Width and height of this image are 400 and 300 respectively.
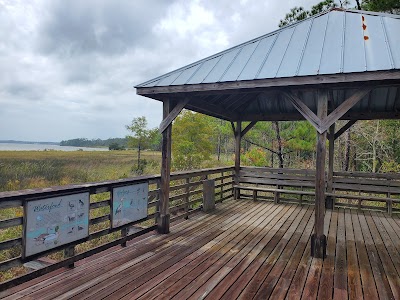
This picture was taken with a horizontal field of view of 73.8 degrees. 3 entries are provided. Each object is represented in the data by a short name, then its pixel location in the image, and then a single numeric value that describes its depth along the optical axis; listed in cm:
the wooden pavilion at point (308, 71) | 340
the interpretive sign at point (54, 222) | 264
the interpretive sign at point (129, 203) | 379
